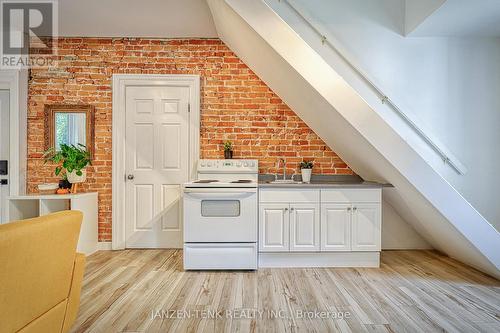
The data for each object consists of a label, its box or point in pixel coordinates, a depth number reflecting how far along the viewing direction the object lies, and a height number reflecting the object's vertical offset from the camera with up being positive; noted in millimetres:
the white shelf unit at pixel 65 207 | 3391 -568
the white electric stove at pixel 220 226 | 3039 -662
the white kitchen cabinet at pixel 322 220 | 3154 -613
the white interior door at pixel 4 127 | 3779 +429
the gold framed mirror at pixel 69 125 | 3824 +470
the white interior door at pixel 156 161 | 3844 +8
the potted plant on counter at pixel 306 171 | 3641 -95
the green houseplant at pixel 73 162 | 3490 -12
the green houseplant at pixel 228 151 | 3762 +149
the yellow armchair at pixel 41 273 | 1121 -503
